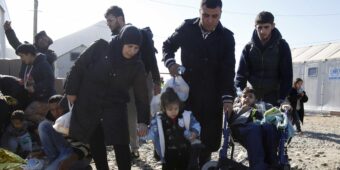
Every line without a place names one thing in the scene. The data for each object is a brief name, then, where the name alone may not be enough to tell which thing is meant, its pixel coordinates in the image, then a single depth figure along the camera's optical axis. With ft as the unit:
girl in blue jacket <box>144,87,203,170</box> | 13.97
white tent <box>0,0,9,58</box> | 34.63
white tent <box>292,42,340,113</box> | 68.03
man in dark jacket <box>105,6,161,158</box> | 17.47
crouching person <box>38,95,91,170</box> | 15.51
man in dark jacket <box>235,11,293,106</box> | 15.99
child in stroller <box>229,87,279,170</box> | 14.40
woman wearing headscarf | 13.26
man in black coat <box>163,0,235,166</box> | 14.43
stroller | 14.28
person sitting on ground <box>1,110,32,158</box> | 18.15
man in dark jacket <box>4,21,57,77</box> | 23.11
